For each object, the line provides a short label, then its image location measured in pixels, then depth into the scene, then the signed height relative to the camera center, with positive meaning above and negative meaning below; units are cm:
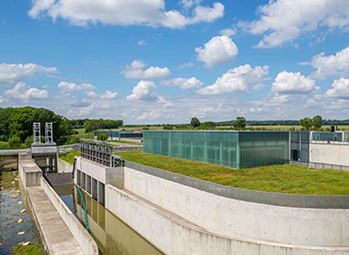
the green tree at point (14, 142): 8194 -424
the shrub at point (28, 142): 8101 -419
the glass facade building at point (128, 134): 10150 -230
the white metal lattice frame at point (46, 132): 7338 -104
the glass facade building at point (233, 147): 2998 -244
